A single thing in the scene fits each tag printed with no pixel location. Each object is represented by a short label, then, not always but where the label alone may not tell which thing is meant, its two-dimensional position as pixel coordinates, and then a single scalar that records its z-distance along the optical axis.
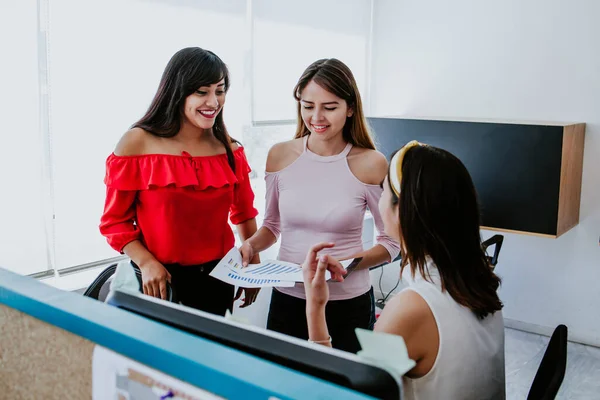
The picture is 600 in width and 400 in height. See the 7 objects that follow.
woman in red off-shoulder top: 1.71
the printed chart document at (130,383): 0.77
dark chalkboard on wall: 3.20
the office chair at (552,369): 1.14
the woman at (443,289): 1.15
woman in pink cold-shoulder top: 1.85
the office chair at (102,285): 1.83
